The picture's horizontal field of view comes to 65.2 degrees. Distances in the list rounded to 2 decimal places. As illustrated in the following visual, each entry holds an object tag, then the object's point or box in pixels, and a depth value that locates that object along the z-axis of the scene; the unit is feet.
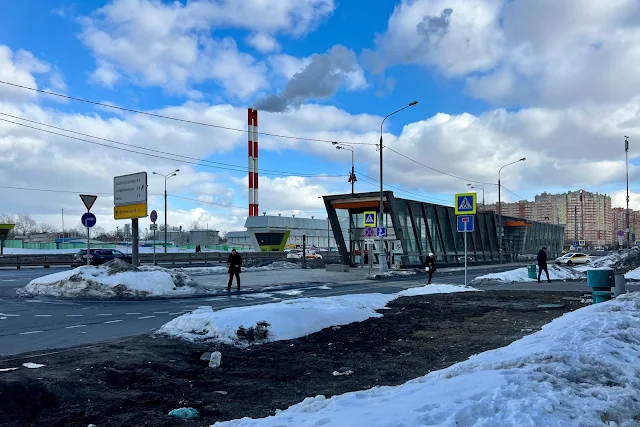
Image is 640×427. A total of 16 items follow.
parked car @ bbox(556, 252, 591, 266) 152.35
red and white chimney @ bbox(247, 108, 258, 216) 249.14
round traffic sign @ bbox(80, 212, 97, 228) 67.56
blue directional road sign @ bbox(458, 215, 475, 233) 63.57
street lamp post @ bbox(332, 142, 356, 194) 146.70
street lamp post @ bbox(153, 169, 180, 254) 176.00
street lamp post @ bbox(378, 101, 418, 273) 103.19
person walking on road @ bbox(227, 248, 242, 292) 66.64
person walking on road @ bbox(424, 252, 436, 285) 77.71
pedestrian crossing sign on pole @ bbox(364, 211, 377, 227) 108.47
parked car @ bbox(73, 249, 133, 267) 127.49
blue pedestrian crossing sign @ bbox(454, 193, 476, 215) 62.80
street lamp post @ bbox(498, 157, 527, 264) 162.20
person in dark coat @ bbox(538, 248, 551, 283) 80.59
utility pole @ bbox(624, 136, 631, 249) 162.91
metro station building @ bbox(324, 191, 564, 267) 117.80
